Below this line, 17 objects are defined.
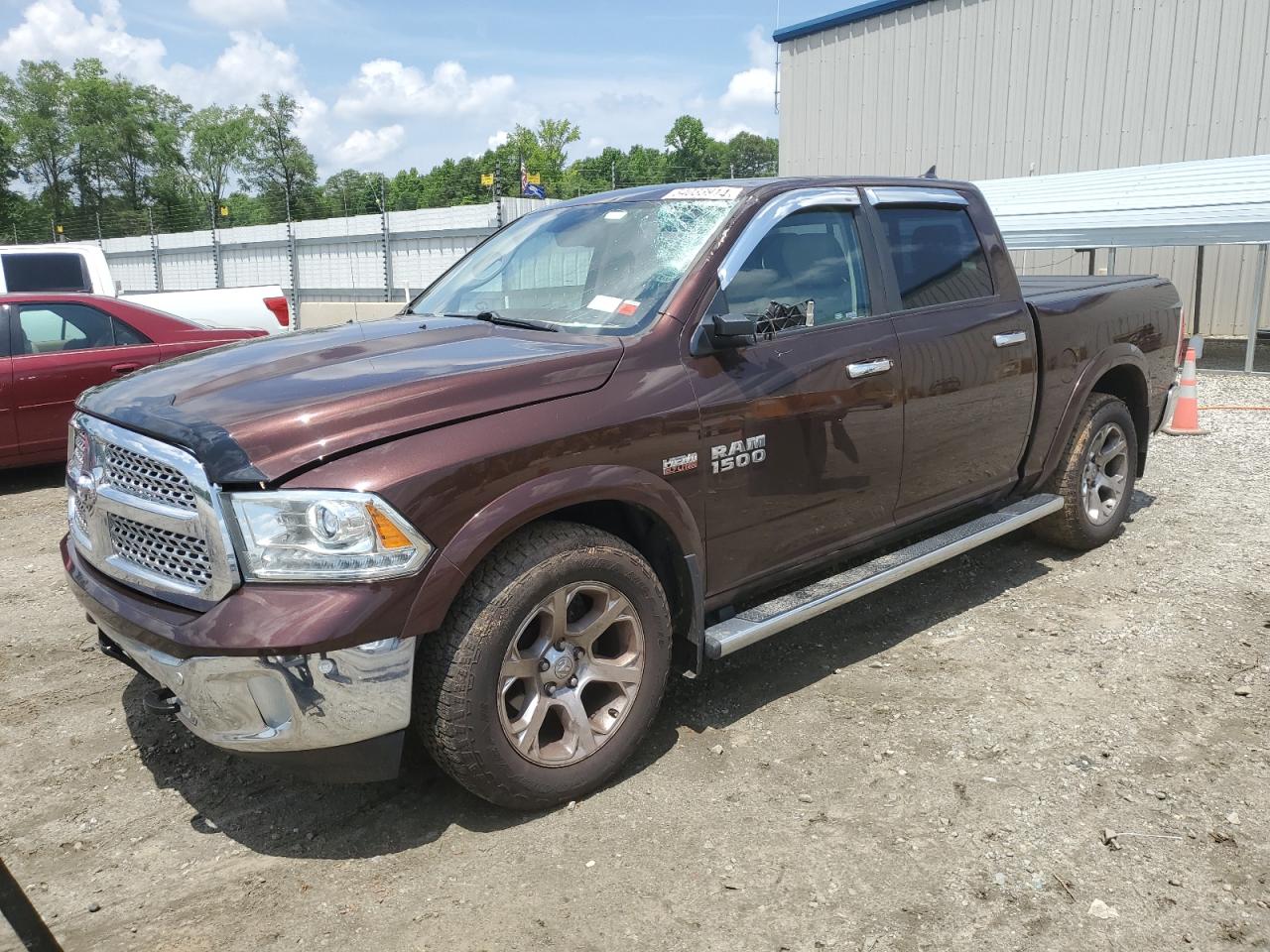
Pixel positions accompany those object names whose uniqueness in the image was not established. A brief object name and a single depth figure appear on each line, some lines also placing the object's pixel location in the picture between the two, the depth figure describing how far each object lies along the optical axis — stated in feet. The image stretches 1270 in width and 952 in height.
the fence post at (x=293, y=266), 73.15
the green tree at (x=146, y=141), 276.00
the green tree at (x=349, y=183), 227.20
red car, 24.64
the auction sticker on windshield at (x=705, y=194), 12.60
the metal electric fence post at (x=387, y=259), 63.82
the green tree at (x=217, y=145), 312.91
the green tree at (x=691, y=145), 359.05
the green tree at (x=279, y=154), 306.55
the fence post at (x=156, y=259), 94.02
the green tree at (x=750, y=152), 233.35
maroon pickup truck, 8.70
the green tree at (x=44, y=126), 262.26
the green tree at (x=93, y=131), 268.21
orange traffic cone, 30.42
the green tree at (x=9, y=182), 211.41
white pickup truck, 32.24
